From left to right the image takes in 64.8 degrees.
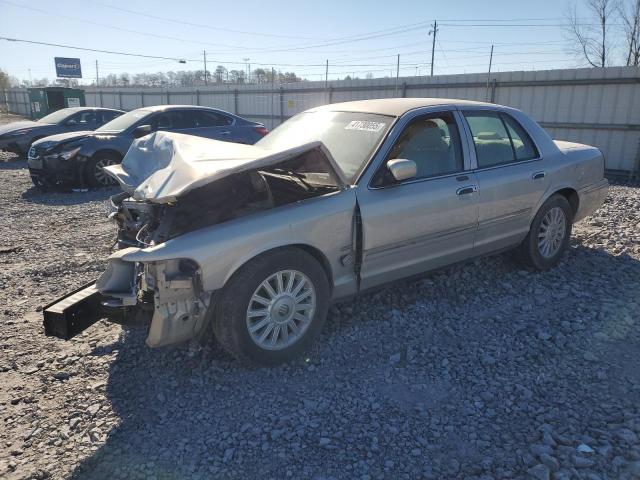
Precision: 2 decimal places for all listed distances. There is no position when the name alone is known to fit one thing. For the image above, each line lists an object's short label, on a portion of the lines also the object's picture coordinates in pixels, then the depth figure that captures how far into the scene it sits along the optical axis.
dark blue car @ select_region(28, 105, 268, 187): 9.23
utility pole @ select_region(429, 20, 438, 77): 41.91
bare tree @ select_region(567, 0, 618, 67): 31.28
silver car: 3.08
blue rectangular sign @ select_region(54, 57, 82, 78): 48.12
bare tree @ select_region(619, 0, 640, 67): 29.23
